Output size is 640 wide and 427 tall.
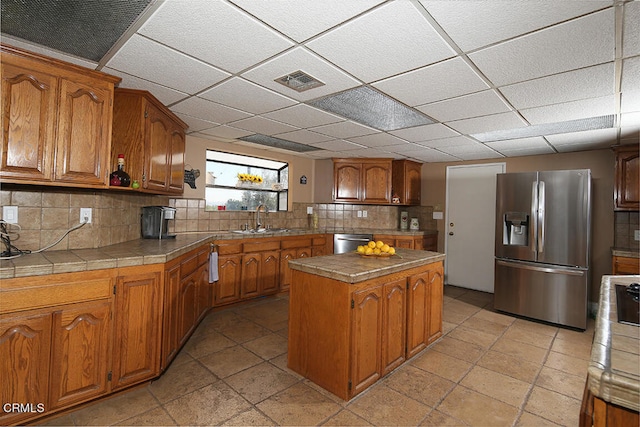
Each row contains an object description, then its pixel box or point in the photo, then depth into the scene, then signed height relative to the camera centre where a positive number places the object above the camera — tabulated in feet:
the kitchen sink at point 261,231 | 14.25 -0.81
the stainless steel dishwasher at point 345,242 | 16.60 -1.36
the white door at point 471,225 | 16.56 -0.32
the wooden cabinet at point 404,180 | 17.67 +2.16
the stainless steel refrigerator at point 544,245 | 11.43 -0.91
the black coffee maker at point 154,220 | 10.25 -0.29
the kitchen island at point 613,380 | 2.55 -1.33
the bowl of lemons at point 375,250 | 8.64 -0.93
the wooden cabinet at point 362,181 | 17.46 +2.05
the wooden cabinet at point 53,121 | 6.09 +1.87
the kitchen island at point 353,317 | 6.72 -2.41
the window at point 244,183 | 14.48 +1.57
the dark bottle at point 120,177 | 7.64 +0.84
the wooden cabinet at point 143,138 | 8.11 +2.04
